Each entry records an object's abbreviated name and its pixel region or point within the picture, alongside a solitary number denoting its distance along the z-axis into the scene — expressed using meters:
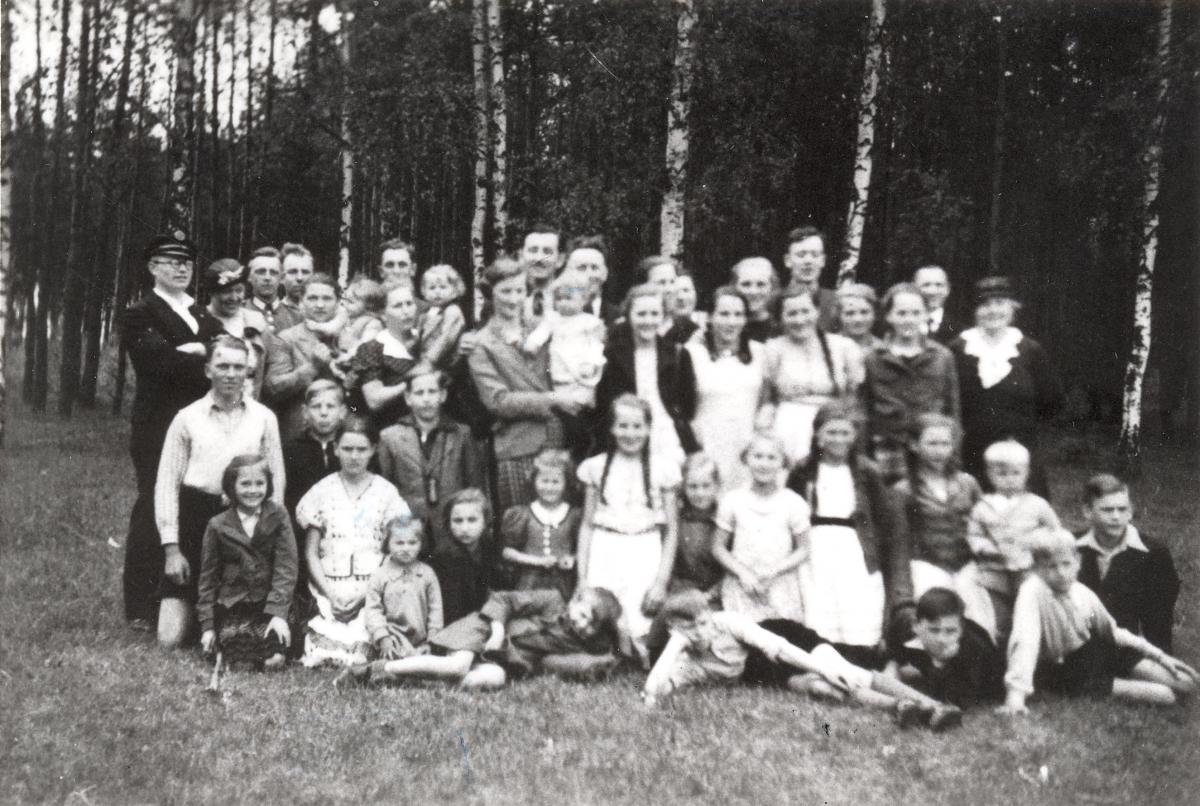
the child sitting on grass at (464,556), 5.07
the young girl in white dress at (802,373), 5.26
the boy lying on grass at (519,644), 4.73
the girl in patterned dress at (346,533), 5.04
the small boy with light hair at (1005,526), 4.75
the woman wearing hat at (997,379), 5.41
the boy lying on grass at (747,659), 4.59
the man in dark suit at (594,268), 5.54
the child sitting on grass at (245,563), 5.05
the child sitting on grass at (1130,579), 4.84
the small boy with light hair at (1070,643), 4.56
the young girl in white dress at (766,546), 4.93
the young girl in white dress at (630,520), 5.04
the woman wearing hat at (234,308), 5.66
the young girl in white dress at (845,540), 4.83
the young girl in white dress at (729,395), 5.30
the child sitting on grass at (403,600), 4.88
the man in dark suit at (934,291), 5.65
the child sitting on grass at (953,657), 4.52
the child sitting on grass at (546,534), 5.11
